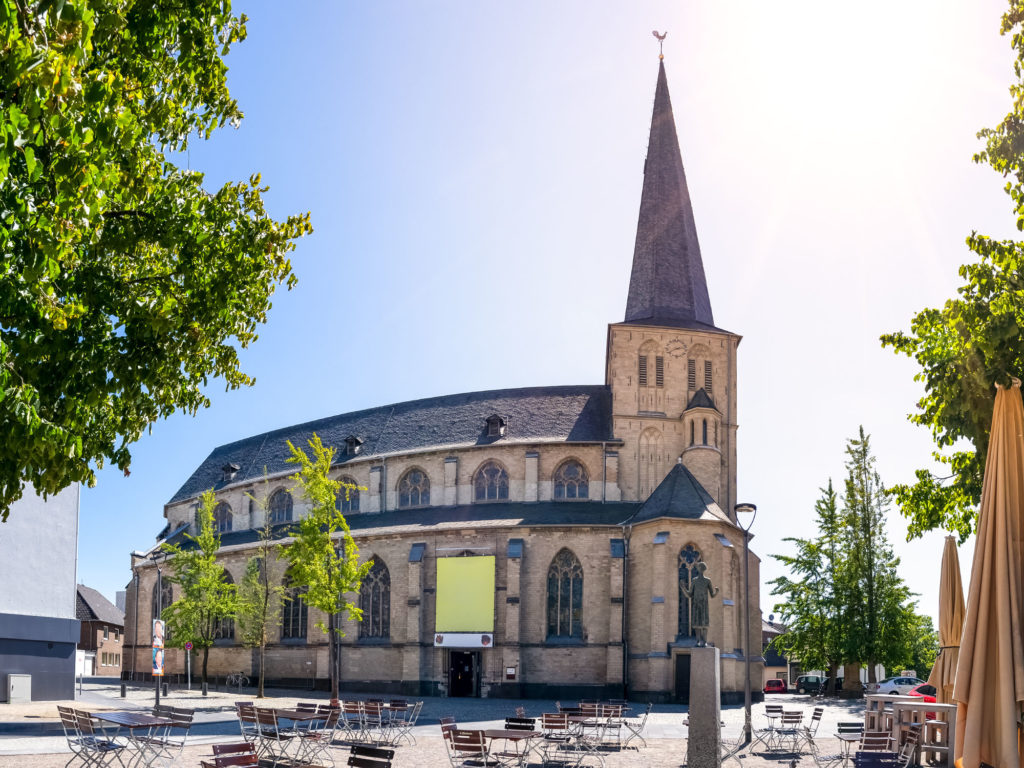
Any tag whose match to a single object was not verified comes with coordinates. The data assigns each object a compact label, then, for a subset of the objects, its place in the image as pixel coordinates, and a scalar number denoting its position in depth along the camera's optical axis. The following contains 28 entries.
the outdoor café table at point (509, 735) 15.57
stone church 41.28
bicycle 50.47
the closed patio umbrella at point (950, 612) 17.77
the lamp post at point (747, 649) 22.69
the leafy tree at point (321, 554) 34.88
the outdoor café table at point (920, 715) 17.19
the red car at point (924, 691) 33.83
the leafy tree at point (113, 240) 6.41
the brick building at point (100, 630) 79.06
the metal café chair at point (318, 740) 17.75
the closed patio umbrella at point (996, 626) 9.15
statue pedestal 15.64
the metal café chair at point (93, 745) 14.45
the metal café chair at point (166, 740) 14.59
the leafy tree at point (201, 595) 43.59
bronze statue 17.48
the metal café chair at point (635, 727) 22.12
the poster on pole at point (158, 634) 25.05
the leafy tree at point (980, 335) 11.18
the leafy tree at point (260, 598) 45.44
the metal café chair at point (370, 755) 11.95
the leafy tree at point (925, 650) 76.88
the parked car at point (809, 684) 58.25
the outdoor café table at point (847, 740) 16.27
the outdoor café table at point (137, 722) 14.39
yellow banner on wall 43.38
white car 43.54
